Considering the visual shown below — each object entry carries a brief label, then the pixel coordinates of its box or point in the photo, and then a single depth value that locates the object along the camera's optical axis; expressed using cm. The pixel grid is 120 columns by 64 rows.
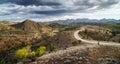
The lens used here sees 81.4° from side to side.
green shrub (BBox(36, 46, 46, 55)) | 2307
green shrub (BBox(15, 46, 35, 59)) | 2359
